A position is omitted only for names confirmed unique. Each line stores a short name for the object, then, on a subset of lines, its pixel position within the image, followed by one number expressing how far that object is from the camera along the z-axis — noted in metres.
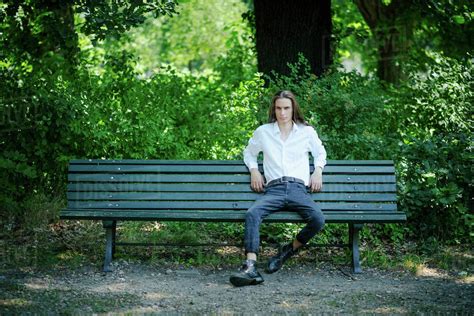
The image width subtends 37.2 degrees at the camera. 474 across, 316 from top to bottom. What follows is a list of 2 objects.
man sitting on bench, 5.76
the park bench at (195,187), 6.17
